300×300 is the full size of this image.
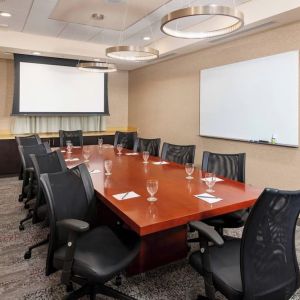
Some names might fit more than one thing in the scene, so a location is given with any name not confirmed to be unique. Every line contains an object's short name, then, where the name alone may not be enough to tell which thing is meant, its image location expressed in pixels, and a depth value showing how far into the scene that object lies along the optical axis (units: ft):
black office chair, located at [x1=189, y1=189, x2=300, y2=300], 4.28
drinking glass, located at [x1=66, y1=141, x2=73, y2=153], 14.11
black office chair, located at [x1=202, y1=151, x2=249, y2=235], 7.89
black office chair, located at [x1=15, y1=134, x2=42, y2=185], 14.24
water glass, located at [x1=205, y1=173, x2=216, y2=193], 7.44
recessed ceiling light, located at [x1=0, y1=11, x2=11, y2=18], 13.02
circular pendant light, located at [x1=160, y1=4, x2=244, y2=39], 6.72
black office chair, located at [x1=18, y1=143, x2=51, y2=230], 10.51
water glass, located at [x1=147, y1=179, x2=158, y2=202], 6.43
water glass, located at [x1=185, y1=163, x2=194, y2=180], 8.55
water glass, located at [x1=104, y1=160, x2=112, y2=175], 9.20
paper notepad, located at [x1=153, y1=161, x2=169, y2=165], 11.21
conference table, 5.57
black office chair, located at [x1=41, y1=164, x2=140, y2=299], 5.30
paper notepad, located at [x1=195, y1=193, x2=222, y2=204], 6.54
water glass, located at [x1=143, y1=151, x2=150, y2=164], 11.43
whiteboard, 11.82
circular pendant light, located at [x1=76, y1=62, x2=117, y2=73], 14.47
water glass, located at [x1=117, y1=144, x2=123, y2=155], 13.87
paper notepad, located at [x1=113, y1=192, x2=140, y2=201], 6.64
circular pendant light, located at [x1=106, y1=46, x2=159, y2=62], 10.67
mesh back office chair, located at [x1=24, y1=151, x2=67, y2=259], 8.55
